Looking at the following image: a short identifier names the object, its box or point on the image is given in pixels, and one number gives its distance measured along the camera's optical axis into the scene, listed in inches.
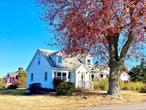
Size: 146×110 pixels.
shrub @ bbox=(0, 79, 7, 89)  1007.0
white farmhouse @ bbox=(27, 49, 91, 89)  843.3
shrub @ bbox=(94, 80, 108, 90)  831.5
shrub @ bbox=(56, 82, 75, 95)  539.9
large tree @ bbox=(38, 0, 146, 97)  476.4
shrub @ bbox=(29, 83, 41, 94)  628.9
